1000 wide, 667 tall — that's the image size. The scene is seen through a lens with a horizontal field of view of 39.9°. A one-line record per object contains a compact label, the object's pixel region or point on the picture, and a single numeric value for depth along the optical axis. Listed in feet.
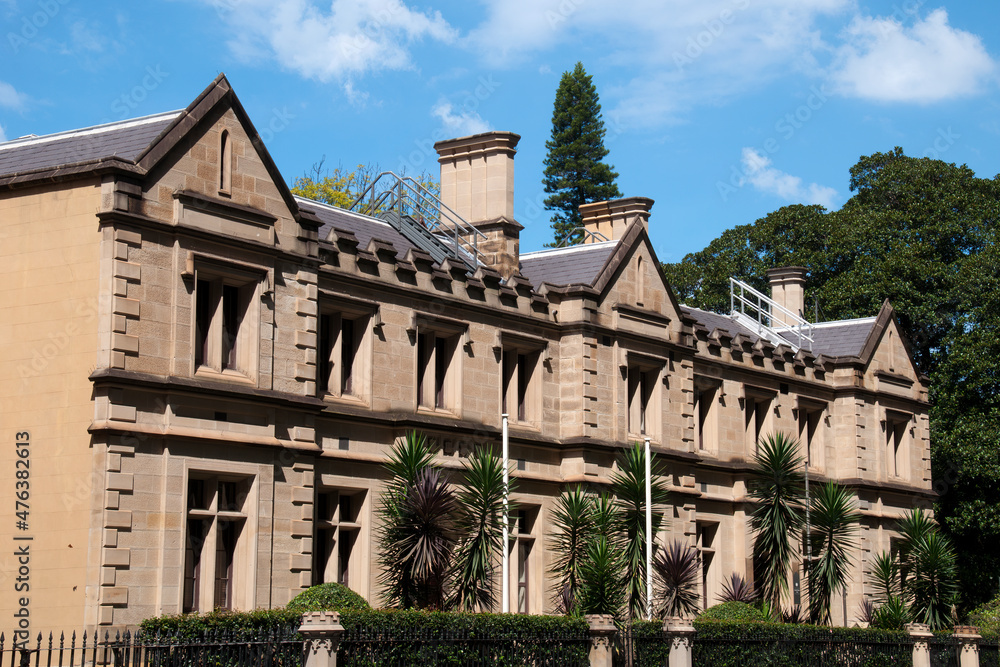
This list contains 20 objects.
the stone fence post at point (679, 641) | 80.79
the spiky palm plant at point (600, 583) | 89.40
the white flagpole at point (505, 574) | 87.51
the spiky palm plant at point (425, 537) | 81.00
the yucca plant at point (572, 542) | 95.66
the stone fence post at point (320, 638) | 59.77
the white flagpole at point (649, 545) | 98.64
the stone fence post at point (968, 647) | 105.19
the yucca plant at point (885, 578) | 128.57
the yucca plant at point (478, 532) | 85.10
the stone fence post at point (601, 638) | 76.23
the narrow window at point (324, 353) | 89.56
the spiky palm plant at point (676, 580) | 100.32
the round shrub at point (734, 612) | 106.11
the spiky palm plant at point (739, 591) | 117.39
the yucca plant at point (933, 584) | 123.85
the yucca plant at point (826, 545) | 119.75
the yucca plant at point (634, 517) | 99.09
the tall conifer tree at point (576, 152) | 244.01
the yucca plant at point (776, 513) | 116.67
